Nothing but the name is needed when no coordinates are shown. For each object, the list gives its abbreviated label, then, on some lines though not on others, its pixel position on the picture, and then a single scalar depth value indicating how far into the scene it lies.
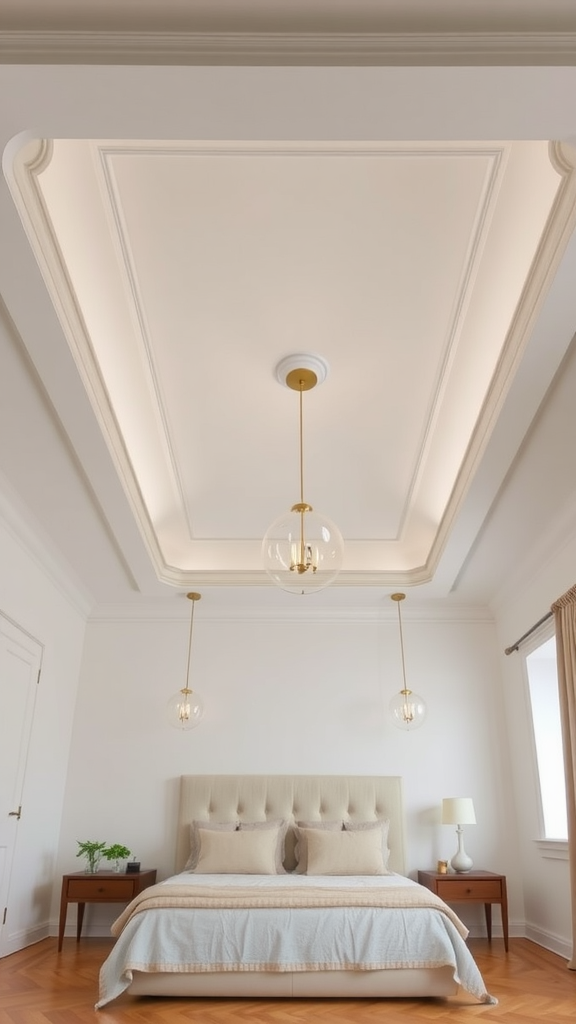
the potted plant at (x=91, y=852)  5.28
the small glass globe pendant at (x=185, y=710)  5.83
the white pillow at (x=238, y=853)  5.13
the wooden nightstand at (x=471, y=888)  5.12
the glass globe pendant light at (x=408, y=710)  5.82
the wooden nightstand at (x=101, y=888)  5.05
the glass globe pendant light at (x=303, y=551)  3.22
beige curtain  4.27
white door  4.57
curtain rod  4.92
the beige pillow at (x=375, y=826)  5.47
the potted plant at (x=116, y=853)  5.21
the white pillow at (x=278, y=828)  5.44
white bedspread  3.57
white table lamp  5.36
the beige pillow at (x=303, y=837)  5.32
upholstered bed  3.57
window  5.29
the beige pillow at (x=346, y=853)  5.09
